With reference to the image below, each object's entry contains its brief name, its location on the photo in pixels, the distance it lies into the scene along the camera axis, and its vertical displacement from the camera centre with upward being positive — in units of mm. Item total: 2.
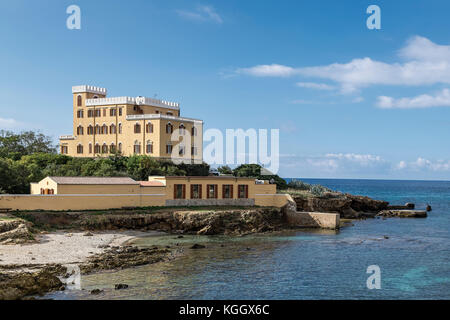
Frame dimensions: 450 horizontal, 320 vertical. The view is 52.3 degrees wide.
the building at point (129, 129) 66500 +7208
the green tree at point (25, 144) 75062 +5594
